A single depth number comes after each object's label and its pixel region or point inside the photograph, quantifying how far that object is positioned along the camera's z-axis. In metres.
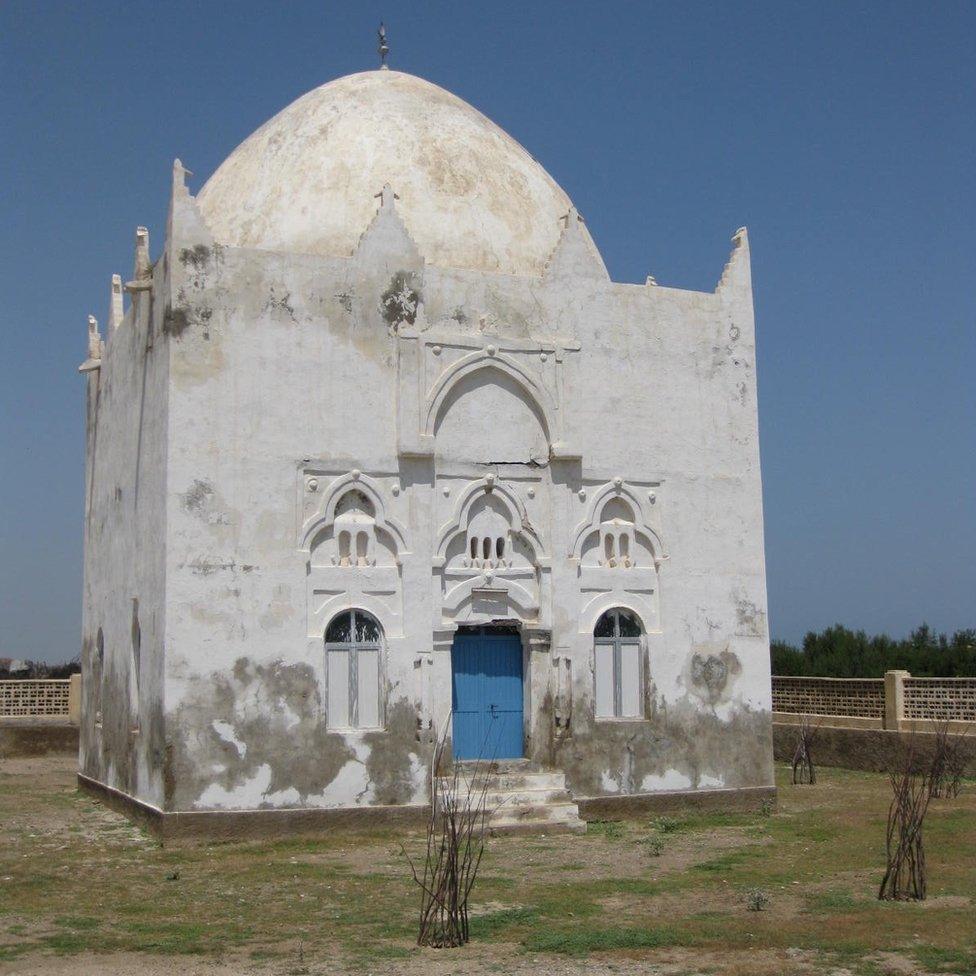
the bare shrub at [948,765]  16.64
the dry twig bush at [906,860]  10.78
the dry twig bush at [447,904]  9.53
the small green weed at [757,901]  10.88
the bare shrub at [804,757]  20.50
